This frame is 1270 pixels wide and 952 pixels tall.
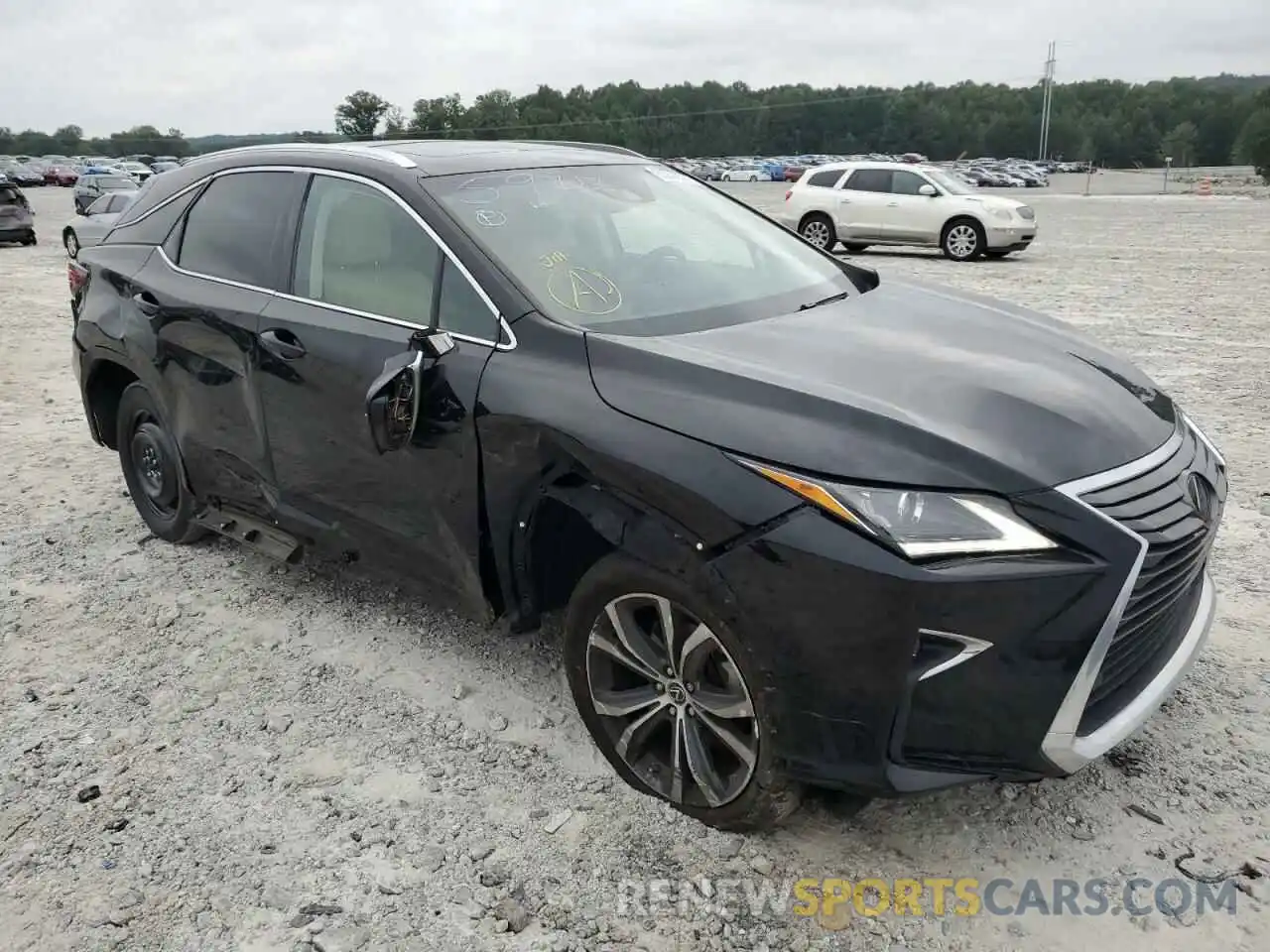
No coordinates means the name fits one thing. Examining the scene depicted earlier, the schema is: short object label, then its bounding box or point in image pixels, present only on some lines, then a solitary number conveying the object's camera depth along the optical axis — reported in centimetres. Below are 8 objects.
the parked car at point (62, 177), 6325
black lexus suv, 228
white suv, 1652
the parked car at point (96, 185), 3163
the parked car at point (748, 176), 6862
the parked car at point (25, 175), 6125
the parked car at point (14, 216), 2012
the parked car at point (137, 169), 4468
